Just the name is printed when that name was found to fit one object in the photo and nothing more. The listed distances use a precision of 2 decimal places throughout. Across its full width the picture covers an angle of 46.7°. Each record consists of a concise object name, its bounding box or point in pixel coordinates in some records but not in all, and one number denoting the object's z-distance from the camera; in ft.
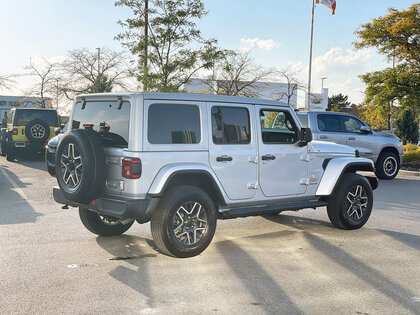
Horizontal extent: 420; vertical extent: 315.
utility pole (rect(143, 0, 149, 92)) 66.46
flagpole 127.24
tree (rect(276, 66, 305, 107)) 125.39
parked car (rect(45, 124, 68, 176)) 37.76
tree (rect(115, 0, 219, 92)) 69.05
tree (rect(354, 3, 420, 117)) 68.28
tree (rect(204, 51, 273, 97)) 100.58
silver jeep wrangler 17.44
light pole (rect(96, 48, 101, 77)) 123.85
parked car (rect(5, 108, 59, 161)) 58.03
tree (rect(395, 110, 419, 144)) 106.73
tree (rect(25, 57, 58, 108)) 135.01
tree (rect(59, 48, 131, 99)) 122.21
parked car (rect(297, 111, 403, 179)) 44.55
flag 114.32
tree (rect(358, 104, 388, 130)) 171.44
